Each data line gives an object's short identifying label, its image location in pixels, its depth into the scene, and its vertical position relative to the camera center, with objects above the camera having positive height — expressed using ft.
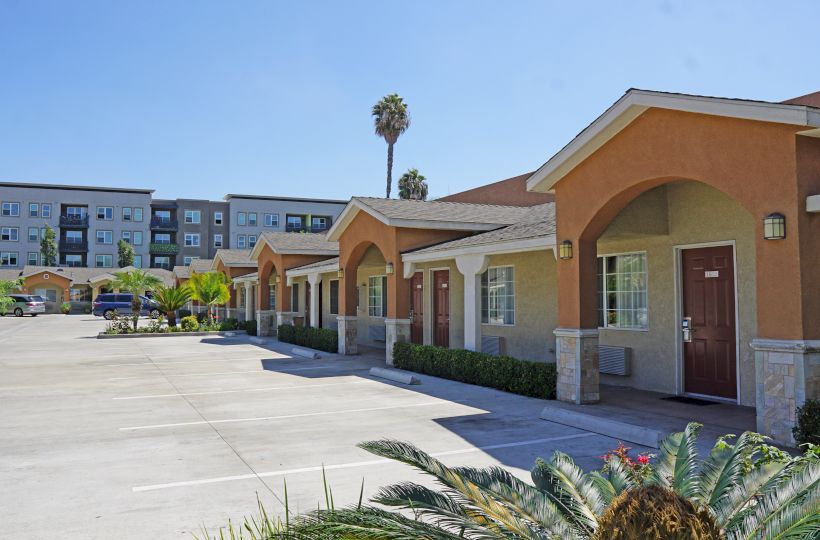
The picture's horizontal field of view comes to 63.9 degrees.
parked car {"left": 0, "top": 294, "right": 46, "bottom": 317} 180.75 -0.68
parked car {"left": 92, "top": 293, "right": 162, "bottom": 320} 166.30 -0.15
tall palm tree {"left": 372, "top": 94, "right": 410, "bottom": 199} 165.37 +46.39
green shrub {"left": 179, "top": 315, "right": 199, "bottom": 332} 106.01 -3.34
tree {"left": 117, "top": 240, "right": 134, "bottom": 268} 230.27 +17.28
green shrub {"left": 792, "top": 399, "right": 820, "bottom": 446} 22.66 -4.21
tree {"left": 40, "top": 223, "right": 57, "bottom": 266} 223.90 +19.25
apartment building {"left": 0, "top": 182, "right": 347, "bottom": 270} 229.66 +29.80
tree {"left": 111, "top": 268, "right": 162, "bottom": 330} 151.43 +5.38
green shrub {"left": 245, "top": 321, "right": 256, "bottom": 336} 102.38 -3.86
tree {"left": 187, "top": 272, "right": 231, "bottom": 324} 107.04 +2.48
